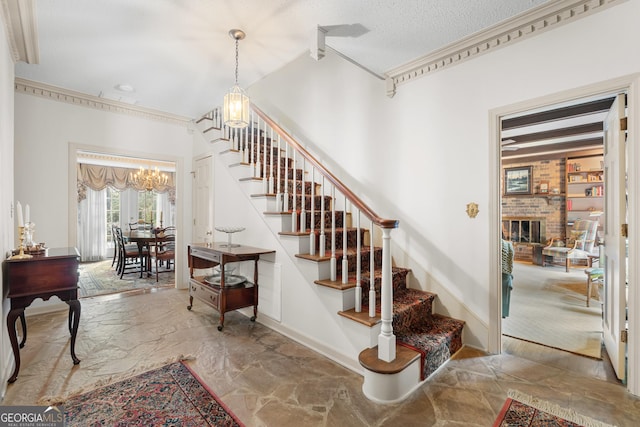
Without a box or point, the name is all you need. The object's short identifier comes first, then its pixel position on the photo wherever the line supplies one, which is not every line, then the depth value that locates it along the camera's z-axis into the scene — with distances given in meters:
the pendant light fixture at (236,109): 2.87
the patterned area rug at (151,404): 1.82
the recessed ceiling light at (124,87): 3.81
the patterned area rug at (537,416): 1.77
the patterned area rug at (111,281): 4.88
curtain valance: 7.57
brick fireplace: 6.91
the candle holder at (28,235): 2.54
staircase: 2.30
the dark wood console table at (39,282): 2.22
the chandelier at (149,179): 6.01
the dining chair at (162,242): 5.71
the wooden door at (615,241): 2.14
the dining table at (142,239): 5.66
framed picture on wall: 7.31
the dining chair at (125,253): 5.86
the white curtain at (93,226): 7.83
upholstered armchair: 6.09
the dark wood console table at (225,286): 3.17
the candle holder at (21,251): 2.29
